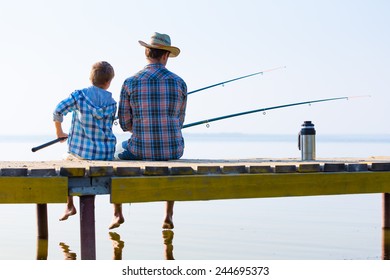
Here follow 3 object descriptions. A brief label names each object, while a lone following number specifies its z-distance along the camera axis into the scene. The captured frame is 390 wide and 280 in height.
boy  10.24
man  10.53
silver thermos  11.11
